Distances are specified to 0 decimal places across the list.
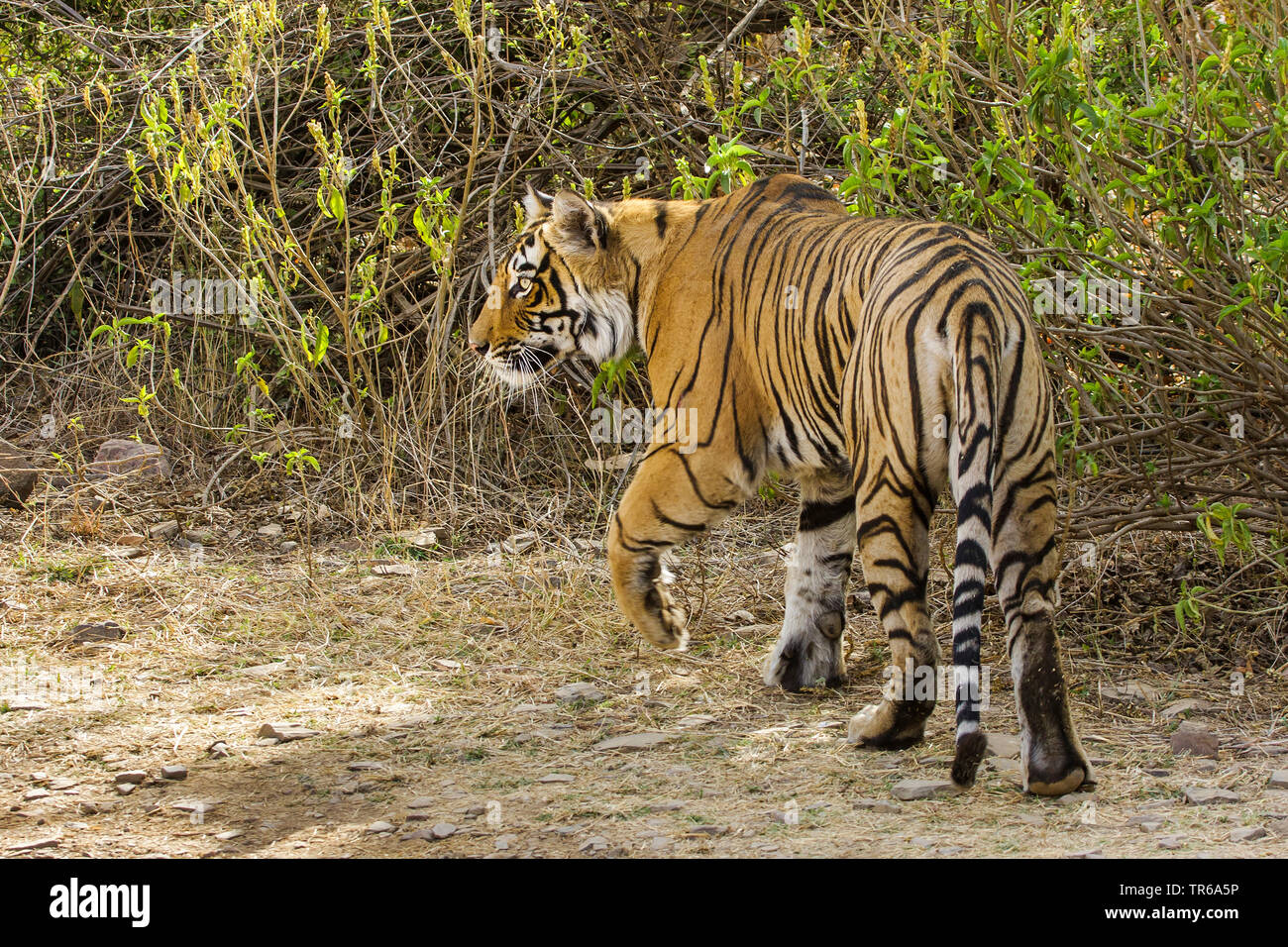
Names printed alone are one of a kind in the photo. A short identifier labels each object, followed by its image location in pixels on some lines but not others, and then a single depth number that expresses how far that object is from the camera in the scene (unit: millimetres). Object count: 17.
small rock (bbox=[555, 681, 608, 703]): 10023
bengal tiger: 7508
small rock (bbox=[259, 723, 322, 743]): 9125
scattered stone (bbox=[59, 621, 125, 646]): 11148
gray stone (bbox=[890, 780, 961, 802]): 7672
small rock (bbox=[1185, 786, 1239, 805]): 7492
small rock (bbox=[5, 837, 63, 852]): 7121
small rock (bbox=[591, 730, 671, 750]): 8953
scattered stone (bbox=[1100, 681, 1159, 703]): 9477
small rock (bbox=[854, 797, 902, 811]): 7539
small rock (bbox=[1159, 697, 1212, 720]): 9159
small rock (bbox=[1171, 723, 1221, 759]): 8328
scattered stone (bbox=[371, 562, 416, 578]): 12922
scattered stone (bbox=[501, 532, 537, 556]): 13586
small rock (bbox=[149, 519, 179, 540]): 13930
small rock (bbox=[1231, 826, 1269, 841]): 6886
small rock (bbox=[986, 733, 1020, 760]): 8398
